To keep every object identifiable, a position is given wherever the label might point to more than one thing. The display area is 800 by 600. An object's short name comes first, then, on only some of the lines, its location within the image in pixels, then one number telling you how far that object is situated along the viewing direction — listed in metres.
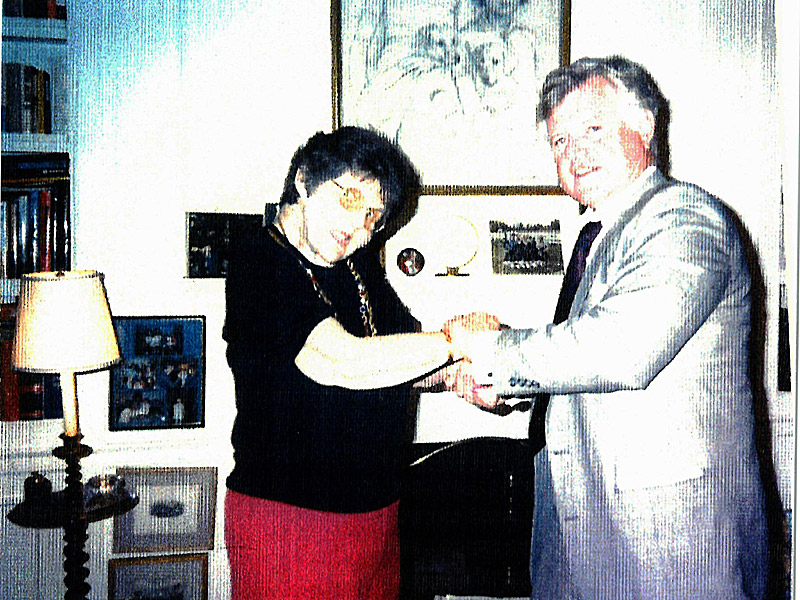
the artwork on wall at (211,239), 1.32
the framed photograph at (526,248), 1.40
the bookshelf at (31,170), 1.27
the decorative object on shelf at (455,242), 1.39
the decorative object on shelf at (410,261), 1.38
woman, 1.35
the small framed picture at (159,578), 1.35
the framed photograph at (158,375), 1.32
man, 1.34
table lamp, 1.24
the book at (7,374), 1.28
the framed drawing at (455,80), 1.36
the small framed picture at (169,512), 1.35
